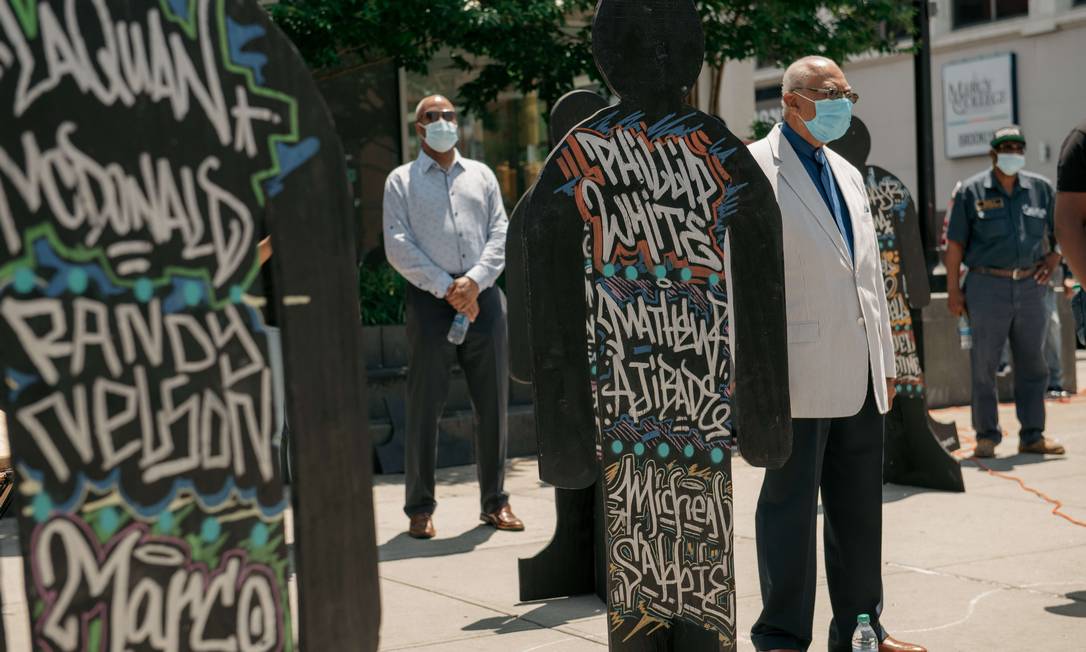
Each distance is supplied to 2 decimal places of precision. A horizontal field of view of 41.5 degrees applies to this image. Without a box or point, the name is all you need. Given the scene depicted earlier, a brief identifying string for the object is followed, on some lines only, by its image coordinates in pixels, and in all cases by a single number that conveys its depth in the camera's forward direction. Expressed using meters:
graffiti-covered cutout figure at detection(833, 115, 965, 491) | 7.90
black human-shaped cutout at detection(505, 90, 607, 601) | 5.77
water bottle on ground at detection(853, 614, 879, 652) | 4.65
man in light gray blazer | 4.59
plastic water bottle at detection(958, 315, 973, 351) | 9.59
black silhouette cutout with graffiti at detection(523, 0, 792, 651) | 3.95
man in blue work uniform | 9.30
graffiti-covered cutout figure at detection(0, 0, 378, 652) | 2.36
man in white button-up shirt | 7.30
